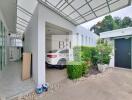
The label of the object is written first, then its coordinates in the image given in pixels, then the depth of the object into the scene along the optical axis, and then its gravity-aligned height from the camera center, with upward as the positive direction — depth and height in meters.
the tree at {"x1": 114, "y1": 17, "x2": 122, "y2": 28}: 20.79 +7.98
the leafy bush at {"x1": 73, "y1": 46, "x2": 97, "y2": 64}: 4.66 -0.26
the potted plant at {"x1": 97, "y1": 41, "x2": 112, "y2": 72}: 5.38 -0.36
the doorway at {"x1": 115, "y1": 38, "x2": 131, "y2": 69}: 5.75 -0.27
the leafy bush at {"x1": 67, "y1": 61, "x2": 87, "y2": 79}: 3.93 -1.03
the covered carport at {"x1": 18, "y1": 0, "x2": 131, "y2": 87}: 3.19 +2.05
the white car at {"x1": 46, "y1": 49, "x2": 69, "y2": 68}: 5.36 -0.59
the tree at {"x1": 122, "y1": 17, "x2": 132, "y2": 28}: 19.66 +7.34
